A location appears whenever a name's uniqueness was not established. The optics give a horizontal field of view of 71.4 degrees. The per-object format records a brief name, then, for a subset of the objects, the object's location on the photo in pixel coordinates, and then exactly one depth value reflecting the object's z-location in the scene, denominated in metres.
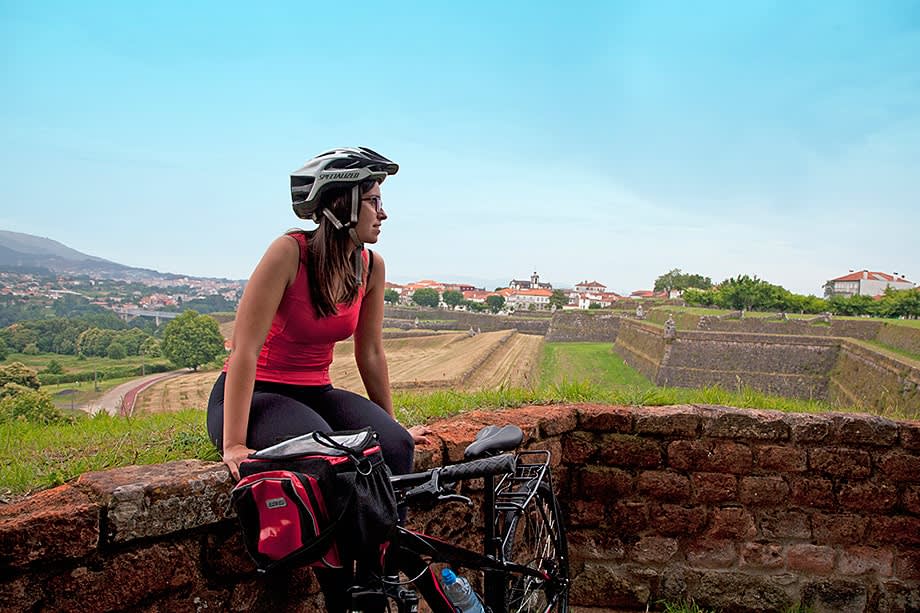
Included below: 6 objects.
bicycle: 1.81
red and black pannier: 1.54
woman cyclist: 2.16
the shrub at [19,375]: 5.55
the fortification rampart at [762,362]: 36.34
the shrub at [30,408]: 4.37
